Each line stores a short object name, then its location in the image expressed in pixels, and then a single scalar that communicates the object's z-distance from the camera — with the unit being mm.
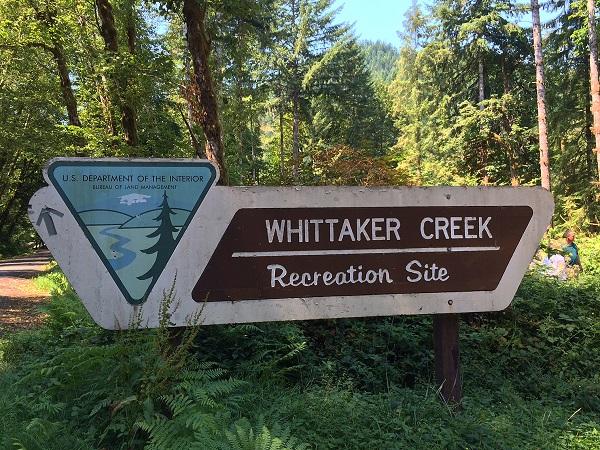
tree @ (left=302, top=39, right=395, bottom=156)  34875
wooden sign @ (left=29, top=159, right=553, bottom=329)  3045
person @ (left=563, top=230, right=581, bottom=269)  8875
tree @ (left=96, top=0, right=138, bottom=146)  12532
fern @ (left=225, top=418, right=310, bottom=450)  2344
